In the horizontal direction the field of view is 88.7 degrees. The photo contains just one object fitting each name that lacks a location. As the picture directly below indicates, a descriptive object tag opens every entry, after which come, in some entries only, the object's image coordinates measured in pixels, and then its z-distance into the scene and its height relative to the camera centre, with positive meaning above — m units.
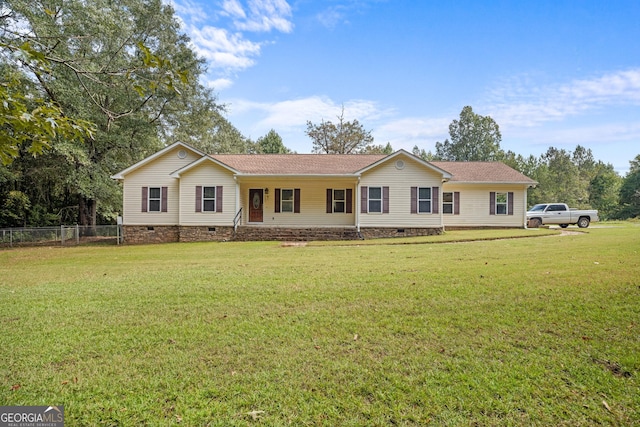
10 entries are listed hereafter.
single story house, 17.41 +0.94
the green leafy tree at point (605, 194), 40.41 +2.42
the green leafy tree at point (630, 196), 36.73 +1.87
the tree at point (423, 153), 57.86 +11.78
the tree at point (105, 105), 16.80 +7.13
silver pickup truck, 19.95 -0.18
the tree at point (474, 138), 46.25 +10.92
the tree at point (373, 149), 39.84 +8.16
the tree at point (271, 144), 41.06 +9.10
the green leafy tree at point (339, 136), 38.41 +9.39
